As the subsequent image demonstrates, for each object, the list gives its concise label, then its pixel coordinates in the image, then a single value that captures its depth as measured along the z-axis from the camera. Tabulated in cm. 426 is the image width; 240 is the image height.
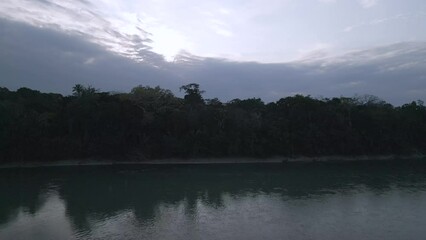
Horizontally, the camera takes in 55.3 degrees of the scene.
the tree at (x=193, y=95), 4300
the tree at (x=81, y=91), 3816
